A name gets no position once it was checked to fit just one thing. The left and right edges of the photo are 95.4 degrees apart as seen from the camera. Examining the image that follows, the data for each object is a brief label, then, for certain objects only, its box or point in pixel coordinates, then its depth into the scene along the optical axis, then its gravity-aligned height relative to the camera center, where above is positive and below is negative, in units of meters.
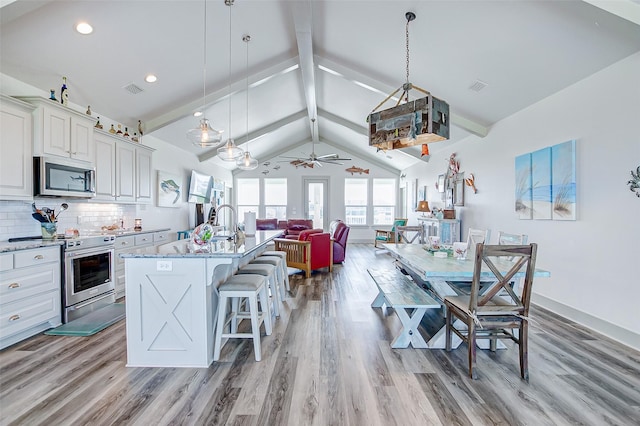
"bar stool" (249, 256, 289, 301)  3.53 -0.68
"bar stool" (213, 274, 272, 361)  2.40 -0.76
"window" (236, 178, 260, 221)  10.29 +0.60
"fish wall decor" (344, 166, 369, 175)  9.99 +1.41
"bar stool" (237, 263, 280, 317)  2.95 -0.63
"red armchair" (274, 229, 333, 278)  5.23 -0.73
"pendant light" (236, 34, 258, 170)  4.57 +0.80
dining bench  2.58 -0.83
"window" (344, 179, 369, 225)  10.29 +0.29
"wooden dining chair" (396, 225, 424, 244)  5.24 -0.34
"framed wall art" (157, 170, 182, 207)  5.48 +0.43
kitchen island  2.27 -0.76
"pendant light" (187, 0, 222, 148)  3.19 +0.84
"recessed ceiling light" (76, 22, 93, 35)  2.93 +1.86
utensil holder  3.15 -0.21
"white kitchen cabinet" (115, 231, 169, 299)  3.87 -0.49
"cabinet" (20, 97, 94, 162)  2.96 +0.88
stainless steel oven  3.10 -0.74
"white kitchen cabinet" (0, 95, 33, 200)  2.68 +0.59
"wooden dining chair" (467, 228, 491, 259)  3.39 -0.32
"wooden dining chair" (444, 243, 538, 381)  2.04 -0.72
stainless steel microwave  3.00 +0.37
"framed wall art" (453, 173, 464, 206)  5.76 +0.42
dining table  2.35 -0.50
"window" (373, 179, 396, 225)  10.31 +0.36
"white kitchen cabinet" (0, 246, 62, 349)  2.52 -0.77
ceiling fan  7.24 +1.36
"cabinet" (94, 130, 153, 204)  3.89 +0.62
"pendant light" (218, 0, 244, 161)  3.94 +0.81
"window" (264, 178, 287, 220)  10.26 +0.49
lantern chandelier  2.49 +0.80
